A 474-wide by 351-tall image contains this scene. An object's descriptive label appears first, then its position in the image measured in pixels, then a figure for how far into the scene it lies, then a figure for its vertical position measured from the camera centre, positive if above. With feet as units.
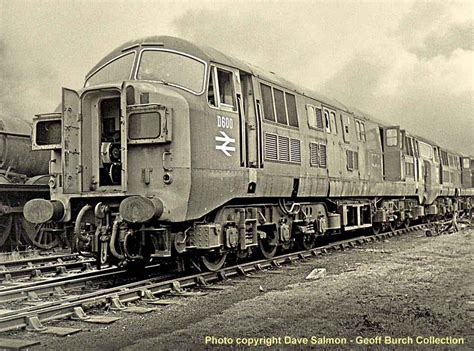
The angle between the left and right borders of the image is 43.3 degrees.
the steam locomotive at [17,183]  52.60 +2.96
